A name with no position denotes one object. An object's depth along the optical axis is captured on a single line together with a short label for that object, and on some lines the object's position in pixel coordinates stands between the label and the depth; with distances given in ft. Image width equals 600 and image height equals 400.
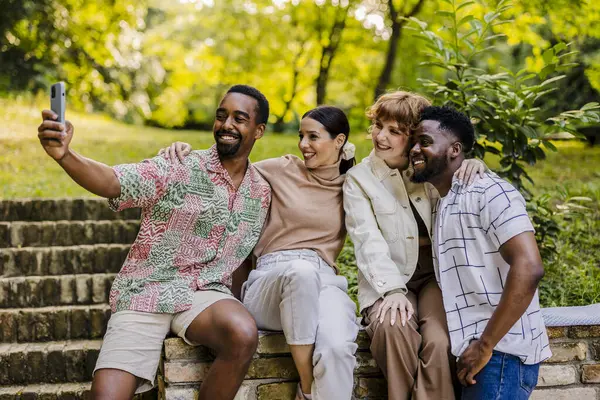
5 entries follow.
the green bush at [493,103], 11.91
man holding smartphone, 8.25
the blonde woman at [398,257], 8.51
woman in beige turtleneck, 8.29
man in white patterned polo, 7.63
